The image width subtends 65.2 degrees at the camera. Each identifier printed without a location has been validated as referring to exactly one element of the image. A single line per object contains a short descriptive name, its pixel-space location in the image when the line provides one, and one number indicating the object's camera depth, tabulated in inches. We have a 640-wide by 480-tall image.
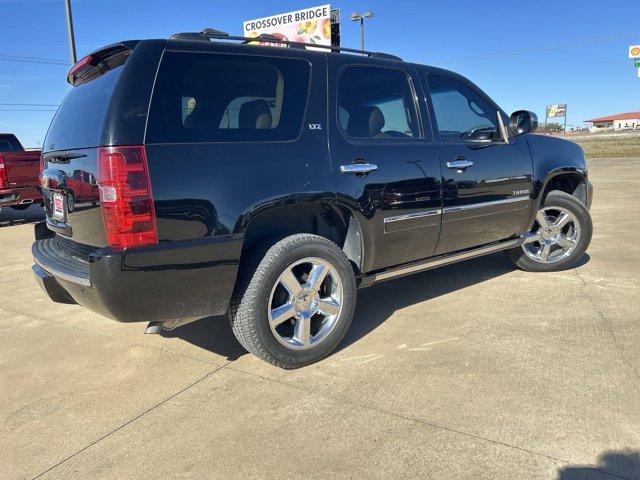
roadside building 5068.9
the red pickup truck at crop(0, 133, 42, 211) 354.9
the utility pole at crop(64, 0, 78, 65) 486.6
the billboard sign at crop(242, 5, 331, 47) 669.9
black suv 97.3
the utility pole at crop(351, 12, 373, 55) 892.2
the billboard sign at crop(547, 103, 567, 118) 4132.9
